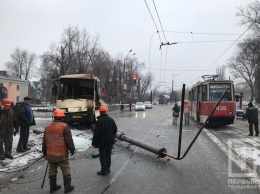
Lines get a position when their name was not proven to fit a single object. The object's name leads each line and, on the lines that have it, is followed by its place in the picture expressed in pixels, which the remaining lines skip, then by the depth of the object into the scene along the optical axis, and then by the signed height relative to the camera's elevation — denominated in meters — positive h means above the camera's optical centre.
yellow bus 12.46 +0.15
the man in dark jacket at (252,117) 10.57 -0.71
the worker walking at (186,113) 15.05 -0.82
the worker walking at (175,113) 15.25 -0.84
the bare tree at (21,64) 67.24 +11.46
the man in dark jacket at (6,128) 6.17 -0.89
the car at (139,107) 33.68 -0.98
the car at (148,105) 41.23 -0.78
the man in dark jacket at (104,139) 5.19 -0.98
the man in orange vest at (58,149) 4.33 -1.04
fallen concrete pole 6.37 -1.52
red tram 13.01 +0.03
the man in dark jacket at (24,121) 7.09 -0.77
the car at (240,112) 22.50 -1.00
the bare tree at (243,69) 48.93 +8.50
